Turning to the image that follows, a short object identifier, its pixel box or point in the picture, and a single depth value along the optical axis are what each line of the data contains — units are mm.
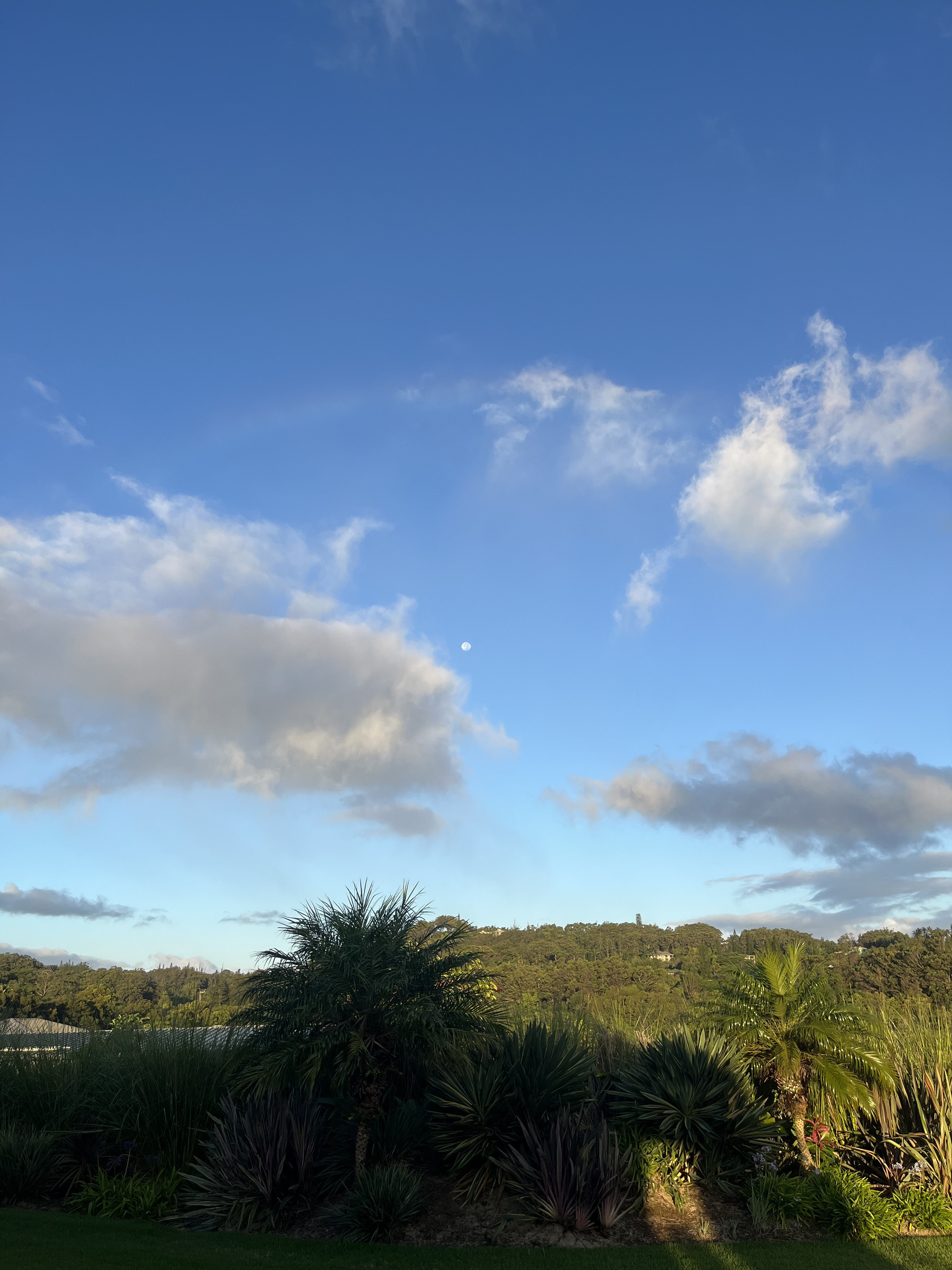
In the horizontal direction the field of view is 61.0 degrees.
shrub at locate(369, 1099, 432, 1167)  11742
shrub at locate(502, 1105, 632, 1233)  10102
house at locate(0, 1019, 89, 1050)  17188
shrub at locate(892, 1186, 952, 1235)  10359
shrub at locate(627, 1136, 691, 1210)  10961
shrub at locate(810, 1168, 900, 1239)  10109
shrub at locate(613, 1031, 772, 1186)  11305
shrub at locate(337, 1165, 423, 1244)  10117
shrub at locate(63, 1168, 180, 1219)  11508
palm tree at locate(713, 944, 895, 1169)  11883
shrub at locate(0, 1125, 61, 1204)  12469
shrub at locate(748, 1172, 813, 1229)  10336
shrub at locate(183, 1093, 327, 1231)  10961
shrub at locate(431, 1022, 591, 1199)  11008
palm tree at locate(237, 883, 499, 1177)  11148
